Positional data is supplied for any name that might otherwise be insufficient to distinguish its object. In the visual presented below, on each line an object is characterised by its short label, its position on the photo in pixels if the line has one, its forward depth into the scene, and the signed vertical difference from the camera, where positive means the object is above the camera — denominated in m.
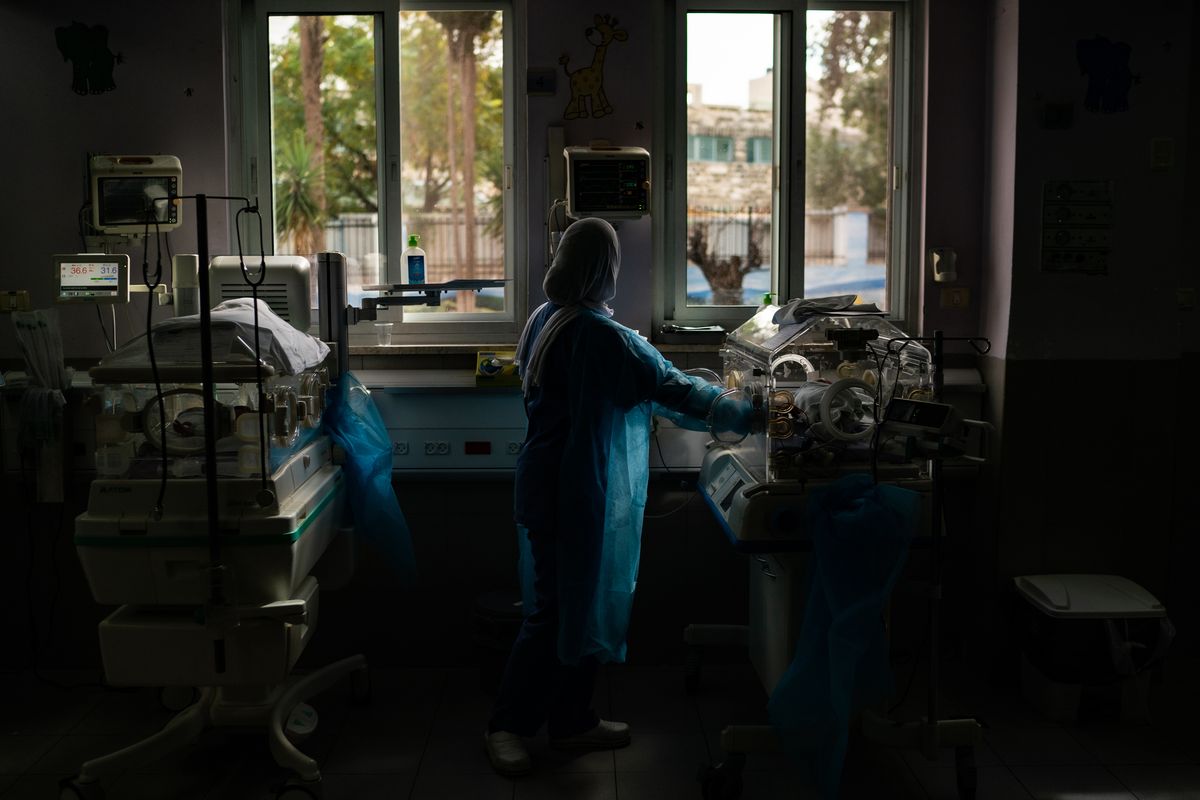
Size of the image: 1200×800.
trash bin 2.94 -1.04
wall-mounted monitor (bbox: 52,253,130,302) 3.07 +0.03
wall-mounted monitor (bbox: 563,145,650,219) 3.22 +0.33
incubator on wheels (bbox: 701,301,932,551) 2.52 -0.30
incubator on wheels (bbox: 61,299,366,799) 2.29 -0.54
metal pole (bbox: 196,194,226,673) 2.18 -0.32
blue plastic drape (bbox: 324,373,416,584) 2.92 -0.54
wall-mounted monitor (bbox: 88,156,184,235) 3.20 +0.31
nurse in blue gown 2.60 -0.48
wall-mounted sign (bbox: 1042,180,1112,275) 3.15 +0.20
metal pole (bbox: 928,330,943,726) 2.40 -0.66
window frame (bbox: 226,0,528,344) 3.47 +0.52
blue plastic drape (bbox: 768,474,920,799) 2.35 -0.78
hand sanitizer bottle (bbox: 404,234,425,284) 3.46 +0.08
